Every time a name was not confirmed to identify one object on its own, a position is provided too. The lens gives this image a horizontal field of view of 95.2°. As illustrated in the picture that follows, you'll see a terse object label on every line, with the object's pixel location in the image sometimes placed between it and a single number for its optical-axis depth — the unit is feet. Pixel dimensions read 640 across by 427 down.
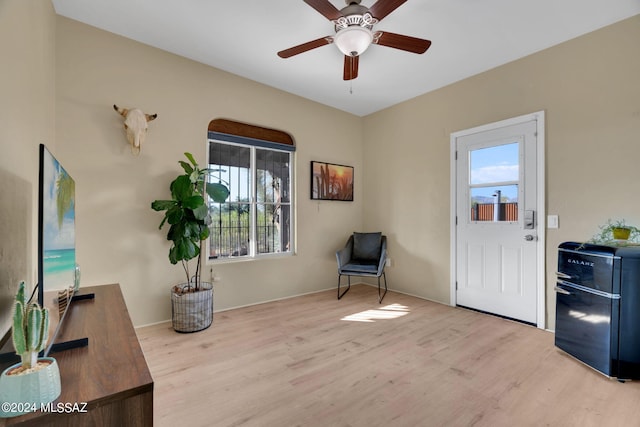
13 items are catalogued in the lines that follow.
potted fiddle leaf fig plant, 9.23
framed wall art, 14.34
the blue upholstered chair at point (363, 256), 13.03
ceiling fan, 6.48
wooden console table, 2.72
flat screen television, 3.50
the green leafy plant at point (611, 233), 7.65
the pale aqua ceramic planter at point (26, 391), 2.46
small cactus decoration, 2.63
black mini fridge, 6.69
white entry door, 10.11
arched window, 11.73
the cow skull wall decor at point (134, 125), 9.25
